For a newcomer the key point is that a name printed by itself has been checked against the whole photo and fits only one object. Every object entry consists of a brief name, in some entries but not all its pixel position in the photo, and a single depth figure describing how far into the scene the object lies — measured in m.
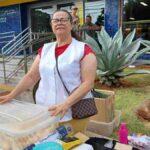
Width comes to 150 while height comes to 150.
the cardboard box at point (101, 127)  3.69
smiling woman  2.27
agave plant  6.05
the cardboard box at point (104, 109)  3.66
